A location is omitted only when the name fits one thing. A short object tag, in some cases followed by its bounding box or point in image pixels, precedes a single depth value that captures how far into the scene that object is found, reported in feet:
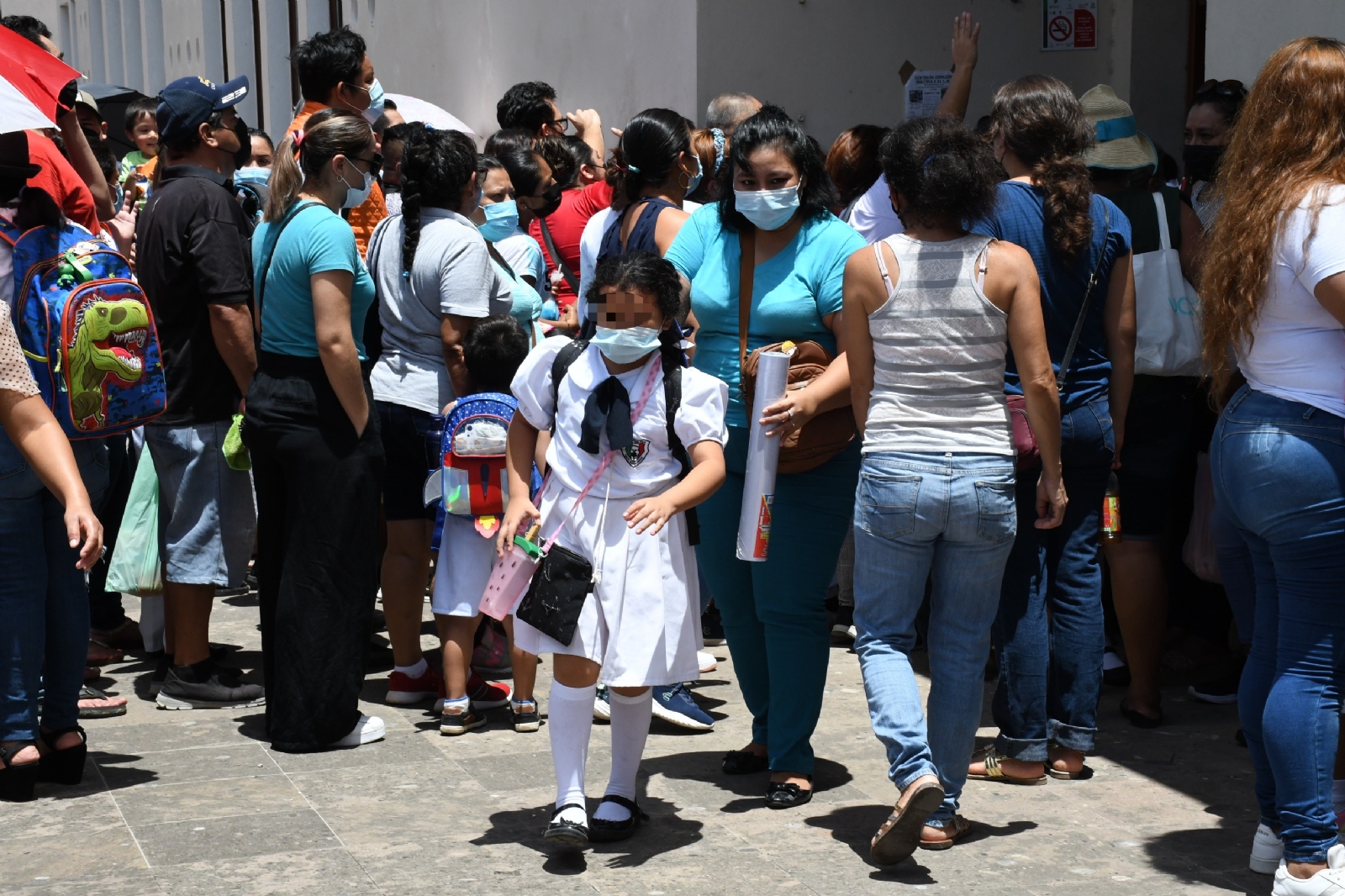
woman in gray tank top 13.30
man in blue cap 18.47
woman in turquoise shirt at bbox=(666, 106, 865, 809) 15.06
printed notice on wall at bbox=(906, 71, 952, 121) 32.42
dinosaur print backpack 15.31
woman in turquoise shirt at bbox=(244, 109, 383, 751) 16.71
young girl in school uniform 13.64
